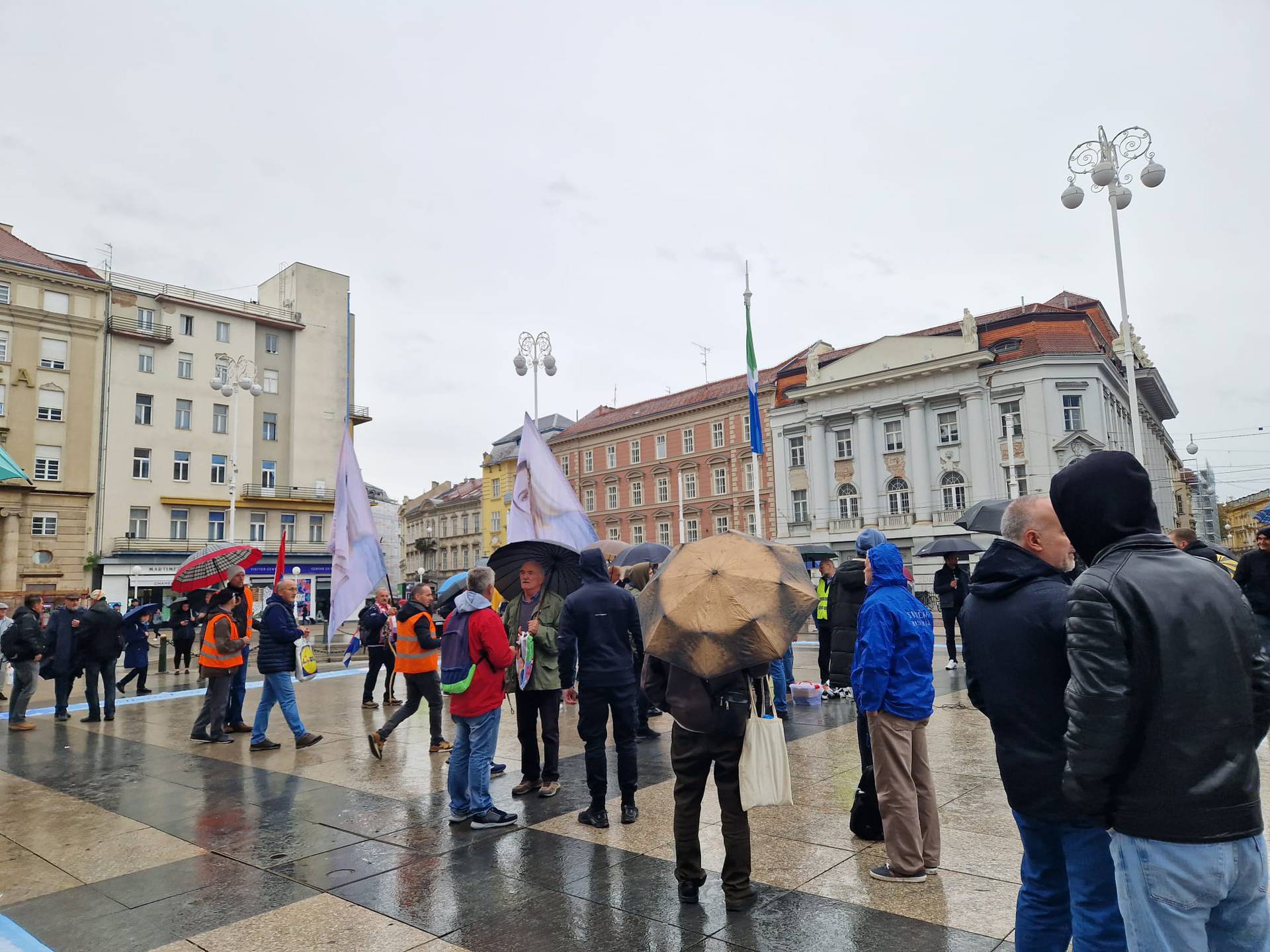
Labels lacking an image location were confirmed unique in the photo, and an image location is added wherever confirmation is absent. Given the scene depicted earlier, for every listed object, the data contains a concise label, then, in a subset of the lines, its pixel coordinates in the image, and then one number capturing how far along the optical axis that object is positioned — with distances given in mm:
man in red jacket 6004
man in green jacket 6863
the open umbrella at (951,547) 13797
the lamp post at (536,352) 22766
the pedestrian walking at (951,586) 13000
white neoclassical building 43312
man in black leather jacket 2154
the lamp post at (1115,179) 16047
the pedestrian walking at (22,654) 10836
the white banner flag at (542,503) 13695
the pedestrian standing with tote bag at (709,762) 4305
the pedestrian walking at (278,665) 8930
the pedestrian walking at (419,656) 8586
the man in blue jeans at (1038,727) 2807
